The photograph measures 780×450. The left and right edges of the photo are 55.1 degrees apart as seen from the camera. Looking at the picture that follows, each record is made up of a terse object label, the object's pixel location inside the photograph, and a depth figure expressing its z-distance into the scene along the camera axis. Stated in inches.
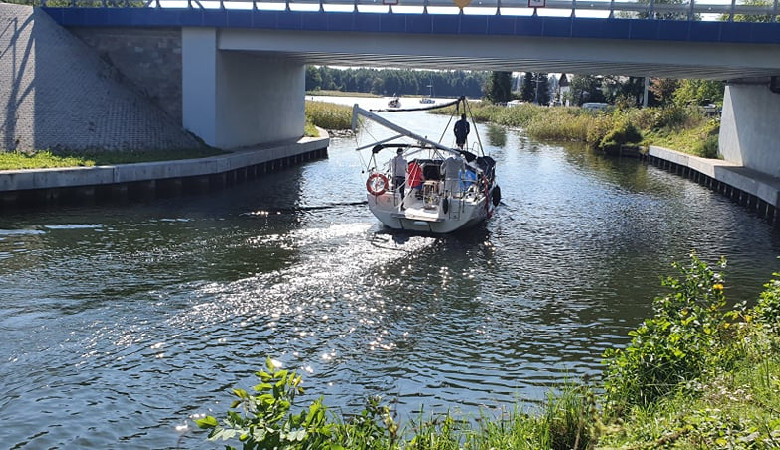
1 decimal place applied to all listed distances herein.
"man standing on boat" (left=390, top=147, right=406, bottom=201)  970.1
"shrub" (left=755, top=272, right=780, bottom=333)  419.5
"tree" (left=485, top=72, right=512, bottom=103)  4355.6
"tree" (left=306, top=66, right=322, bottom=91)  5720.5
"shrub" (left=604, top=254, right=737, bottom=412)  364.5
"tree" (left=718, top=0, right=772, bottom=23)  1731.1
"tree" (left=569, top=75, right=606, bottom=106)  3809.1
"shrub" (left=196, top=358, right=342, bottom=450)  235.8
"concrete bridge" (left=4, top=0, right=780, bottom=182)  1159.0
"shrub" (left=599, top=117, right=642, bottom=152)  2170.3
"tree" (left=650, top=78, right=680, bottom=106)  2785.4
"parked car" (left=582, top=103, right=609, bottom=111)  3210.6
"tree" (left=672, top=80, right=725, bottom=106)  2576.3
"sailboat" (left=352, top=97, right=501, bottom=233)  916.0
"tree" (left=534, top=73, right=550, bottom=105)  4419.3
